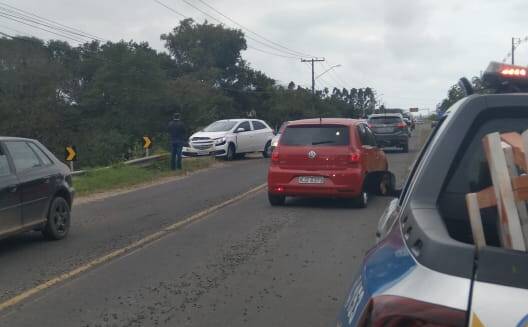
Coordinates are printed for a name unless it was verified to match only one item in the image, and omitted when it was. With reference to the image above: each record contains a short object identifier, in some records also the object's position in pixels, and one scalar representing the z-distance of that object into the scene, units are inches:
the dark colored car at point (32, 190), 327.4
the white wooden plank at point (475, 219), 77.7
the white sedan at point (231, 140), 1028.5
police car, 70.7
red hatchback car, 472.4
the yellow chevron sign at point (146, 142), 999.6
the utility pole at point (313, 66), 2653.3
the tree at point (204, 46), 3031.5
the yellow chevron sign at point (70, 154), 789.4
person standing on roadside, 848.3
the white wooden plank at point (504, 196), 77.3
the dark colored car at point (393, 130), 1164.2
